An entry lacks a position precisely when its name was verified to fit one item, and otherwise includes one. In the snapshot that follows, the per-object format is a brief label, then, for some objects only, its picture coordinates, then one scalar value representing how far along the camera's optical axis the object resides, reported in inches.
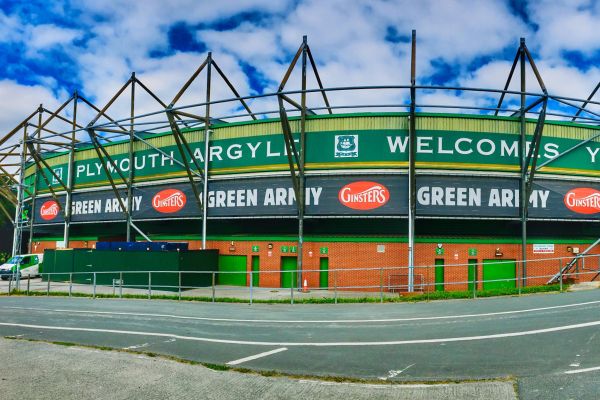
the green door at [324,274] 1107.9
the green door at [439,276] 1065.9
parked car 1462.8
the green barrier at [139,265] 1088.2
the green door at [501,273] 1090.1
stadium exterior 1059.9
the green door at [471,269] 1068.5
